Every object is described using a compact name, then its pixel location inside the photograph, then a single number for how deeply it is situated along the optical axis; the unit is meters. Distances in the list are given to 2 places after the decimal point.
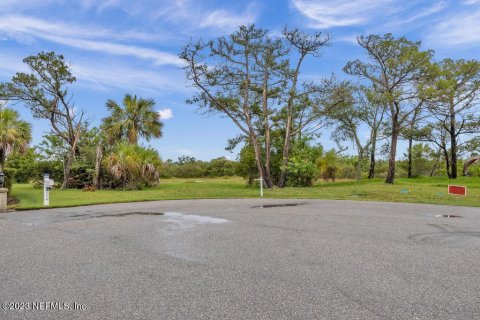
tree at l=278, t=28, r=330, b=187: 23.02
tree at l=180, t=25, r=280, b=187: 22.48
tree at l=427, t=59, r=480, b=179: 26.25
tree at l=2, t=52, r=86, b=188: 24.00
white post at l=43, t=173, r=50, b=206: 11.74
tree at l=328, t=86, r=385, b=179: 32.50
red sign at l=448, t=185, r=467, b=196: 16.00
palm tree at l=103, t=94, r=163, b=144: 28.36
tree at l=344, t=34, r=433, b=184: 25.30
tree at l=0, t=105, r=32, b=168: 15.48
